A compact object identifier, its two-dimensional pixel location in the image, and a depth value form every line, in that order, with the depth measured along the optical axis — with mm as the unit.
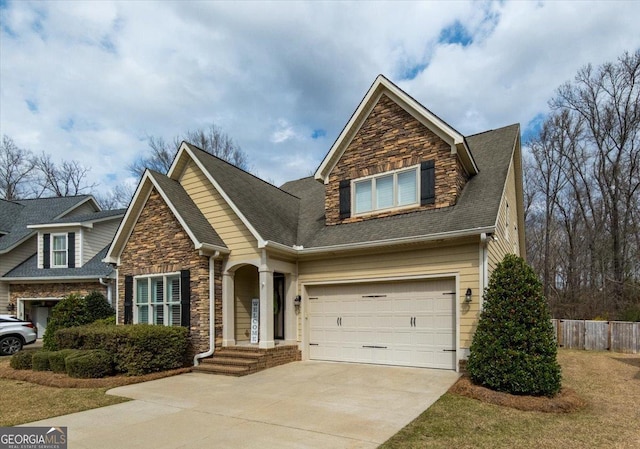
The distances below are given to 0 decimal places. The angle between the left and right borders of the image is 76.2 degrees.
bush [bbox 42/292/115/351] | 12519
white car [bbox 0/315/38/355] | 14617
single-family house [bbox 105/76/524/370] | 10086
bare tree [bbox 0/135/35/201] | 33250
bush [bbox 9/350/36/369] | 10953
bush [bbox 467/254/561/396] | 7211
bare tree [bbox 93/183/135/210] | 35812
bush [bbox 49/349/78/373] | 10133
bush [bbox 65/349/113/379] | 9555
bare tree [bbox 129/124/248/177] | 31578
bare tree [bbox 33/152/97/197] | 34781
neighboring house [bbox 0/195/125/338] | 18344
